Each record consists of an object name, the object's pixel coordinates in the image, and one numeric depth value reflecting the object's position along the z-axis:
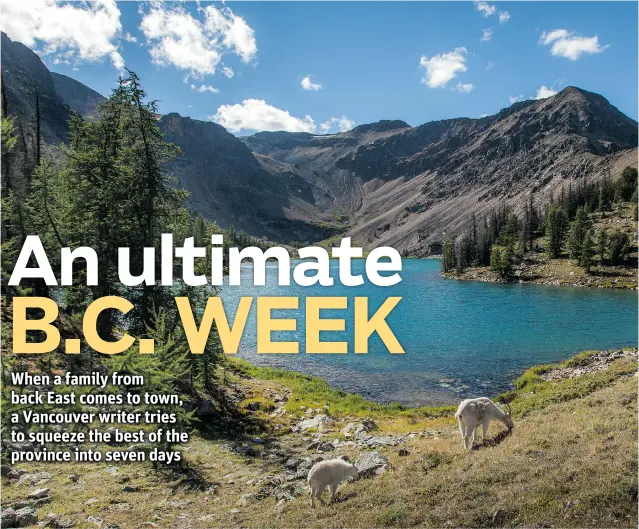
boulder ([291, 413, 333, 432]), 24.10
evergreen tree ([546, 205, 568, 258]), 128.75
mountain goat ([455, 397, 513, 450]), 14.02
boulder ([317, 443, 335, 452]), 19.23
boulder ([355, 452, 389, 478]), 13.48
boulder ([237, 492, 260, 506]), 13.25
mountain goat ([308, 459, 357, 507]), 11.75
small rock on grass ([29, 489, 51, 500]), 12.77
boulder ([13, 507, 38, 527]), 11.20
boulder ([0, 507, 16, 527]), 11.09
